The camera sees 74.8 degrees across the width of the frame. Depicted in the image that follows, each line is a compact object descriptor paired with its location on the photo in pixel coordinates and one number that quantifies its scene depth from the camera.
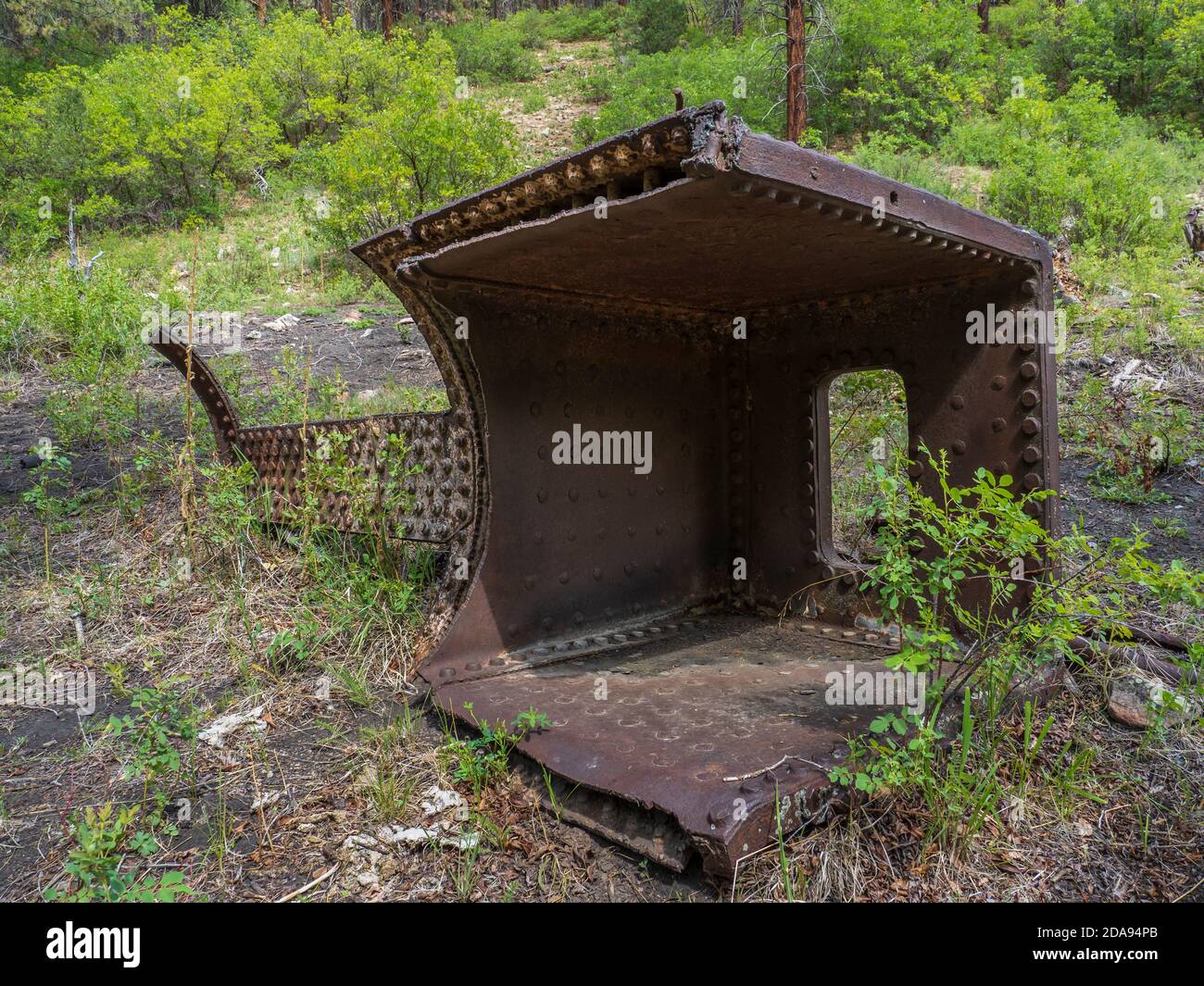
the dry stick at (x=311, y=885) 1.96
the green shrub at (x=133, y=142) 16.80
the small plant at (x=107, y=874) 1.79
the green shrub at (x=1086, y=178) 9.34
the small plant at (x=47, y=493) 4.23
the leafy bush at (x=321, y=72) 20.91
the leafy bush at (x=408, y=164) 11.91
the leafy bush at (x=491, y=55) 29.06
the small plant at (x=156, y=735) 2.34
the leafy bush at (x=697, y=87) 18.80
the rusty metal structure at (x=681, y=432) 2.04
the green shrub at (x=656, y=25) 28.34
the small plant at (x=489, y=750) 2.38
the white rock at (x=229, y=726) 2.76
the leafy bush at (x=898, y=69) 17.91
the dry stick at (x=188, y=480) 4.06
